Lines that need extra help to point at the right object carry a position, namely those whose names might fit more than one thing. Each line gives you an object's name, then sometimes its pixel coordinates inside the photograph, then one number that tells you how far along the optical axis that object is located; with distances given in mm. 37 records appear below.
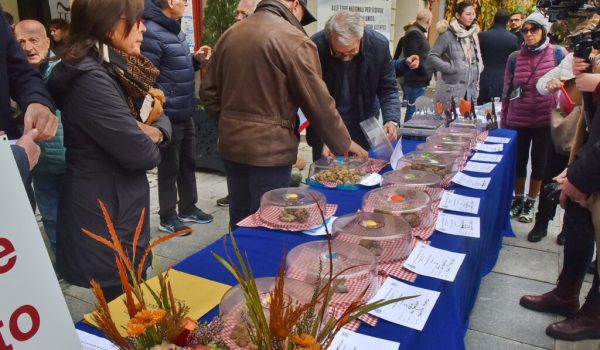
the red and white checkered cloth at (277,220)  1789
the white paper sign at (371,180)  2326
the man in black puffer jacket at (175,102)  3182
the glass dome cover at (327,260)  1348
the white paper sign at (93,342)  1119
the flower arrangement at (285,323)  803
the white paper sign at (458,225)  1772
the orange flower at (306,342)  785
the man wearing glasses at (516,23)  6523
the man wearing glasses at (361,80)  3119
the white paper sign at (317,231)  1748
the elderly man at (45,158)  2715
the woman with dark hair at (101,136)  1637
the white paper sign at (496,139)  3318
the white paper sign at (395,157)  2455
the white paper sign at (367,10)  6752
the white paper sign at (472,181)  2285
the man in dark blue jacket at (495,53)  5383
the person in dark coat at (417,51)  5977
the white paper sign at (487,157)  2799
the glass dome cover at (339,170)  2354
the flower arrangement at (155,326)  793
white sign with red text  733
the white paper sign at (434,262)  1460
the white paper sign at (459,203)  2006
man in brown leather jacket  2160
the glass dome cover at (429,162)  2402
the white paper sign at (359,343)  1108
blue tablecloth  1257
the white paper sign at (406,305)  1216
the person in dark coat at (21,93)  1533
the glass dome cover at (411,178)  2168
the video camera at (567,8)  2662
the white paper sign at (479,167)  2566
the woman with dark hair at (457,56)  5008
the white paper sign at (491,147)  3055
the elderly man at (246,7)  3902
